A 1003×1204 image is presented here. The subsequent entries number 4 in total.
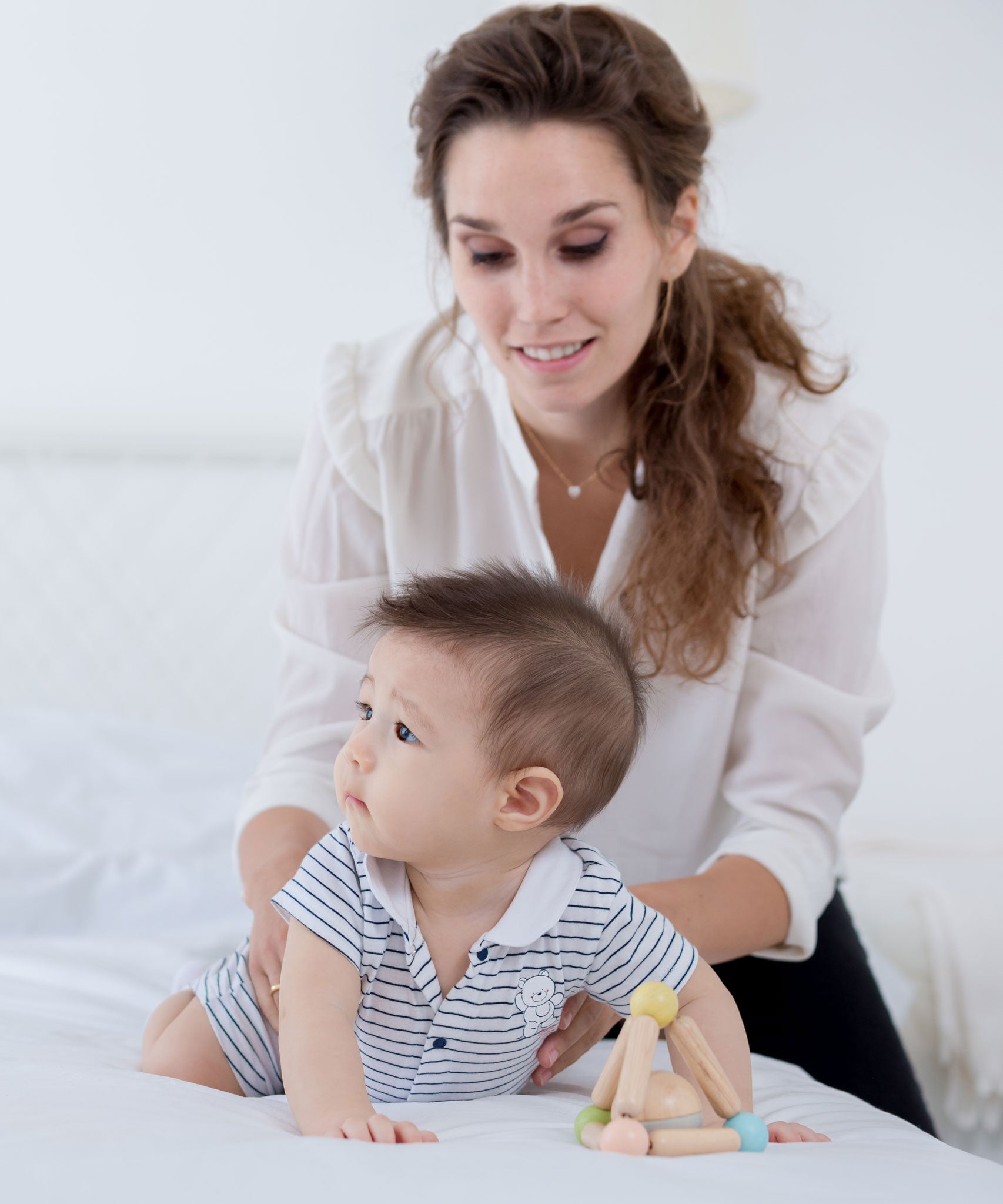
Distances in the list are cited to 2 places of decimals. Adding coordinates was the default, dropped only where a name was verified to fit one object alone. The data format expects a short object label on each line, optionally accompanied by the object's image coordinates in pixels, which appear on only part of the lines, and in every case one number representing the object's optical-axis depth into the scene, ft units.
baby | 2.43
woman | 3.52
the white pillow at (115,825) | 4.40
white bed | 1.86
